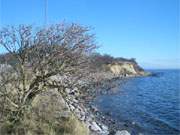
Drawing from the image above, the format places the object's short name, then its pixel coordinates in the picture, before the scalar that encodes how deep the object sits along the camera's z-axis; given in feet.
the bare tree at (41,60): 21.82
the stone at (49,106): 24.93
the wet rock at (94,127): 28.75
